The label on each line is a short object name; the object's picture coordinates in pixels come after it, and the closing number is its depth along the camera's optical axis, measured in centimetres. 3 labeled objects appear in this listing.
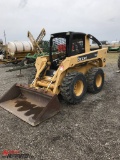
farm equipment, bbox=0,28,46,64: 1029
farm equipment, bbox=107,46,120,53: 1529
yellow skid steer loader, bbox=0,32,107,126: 334
